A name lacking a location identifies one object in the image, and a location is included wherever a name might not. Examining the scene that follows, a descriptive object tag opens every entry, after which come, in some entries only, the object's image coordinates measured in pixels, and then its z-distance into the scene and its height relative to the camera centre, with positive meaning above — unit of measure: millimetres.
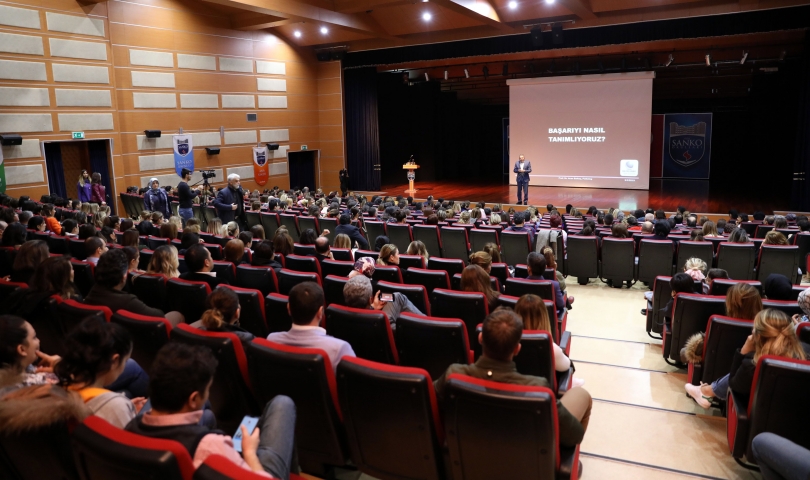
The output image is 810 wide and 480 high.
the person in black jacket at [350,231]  7246 -908
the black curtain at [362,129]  18188 +1018
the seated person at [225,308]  2914 -774
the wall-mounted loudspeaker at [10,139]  10922 +568
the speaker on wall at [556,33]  13656 +2989
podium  16625 -494
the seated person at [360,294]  3428 -814
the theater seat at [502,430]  2010 -1021
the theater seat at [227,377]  2580 -998
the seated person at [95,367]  2002 -740
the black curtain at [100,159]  12914 +164
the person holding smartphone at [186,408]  1741 -780
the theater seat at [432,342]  2996 -1005
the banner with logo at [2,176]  10977 -152
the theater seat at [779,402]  2358 -1097
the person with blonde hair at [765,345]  2688 -941
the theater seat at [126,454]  1532 -805
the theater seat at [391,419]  2217 -1073
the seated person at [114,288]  3441 -772
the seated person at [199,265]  4133 -756
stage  13945 -1159
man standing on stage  14711 -429
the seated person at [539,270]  4536 -951
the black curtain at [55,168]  12125 -20
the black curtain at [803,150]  12609 +8
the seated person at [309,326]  2660 -803
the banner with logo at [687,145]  19953 +283
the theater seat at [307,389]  2361 -992
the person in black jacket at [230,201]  8820 -603
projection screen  16391 +829
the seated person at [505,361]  2248 -833
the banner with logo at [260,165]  16719 -81
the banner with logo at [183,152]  14562 +319
